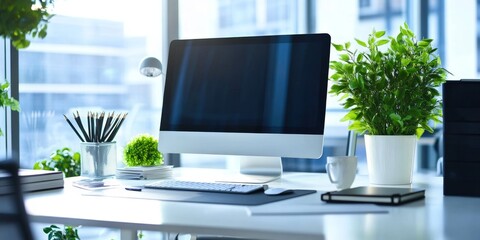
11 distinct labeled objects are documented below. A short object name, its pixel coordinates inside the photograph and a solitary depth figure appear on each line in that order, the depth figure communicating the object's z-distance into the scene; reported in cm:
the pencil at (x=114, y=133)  228
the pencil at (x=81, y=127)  225
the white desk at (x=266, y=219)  129
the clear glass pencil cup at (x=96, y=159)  225
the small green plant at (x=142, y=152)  240
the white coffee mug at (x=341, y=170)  191
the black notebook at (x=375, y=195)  161
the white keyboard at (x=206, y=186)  185
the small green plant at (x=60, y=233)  271
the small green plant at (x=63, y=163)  268
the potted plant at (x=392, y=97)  201
